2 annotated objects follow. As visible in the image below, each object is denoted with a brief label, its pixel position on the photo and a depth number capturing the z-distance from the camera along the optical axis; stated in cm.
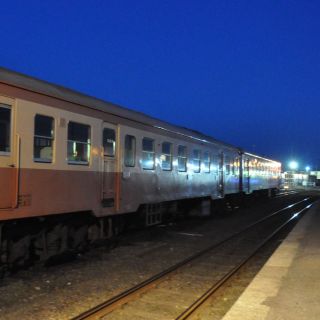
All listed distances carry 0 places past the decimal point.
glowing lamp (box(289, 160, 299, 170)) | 9606
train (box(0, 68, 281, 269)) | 816
